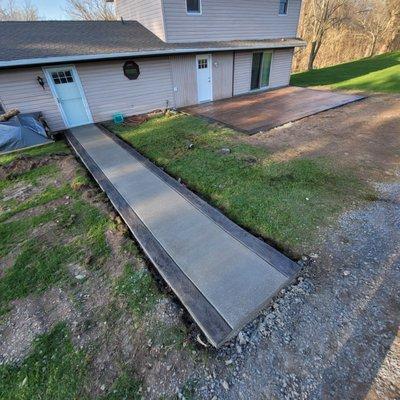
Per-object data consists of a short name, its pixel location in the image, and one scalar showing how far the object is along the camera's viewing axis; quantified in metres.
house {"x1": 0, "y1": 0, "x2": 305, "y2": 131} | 7.59
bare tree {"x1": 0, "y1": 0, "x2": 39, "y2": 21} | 23.73
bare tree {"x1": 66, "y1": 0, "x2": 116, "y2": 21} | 20.84
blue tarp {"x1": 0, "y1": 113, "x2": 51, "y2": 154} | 6.98
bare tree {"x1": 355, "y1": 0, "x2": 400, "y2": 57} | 20.22
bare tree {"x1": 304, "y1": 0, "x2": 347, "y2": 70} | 17.04
